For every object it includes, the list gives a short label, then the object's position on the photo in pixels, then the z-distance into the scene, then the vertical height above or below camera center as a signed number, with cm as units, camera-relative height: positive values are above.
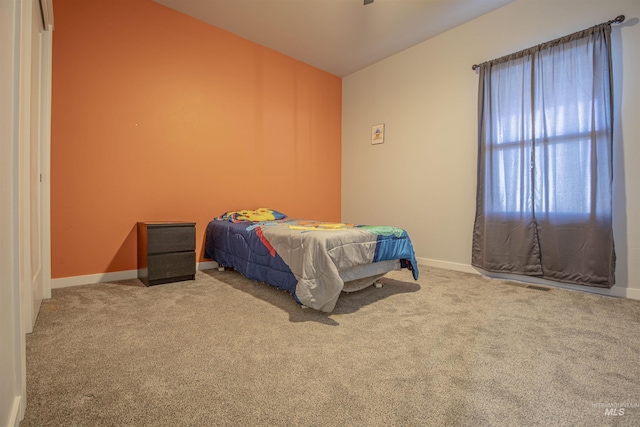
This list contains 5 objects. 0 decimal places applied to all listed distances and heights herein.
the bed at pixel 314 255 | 205 -34
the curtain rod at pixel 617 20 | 243 +156
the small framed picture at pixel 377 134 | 434 +112
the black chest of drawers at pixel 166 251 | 269 -38
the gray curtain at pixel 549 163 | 253 +46
